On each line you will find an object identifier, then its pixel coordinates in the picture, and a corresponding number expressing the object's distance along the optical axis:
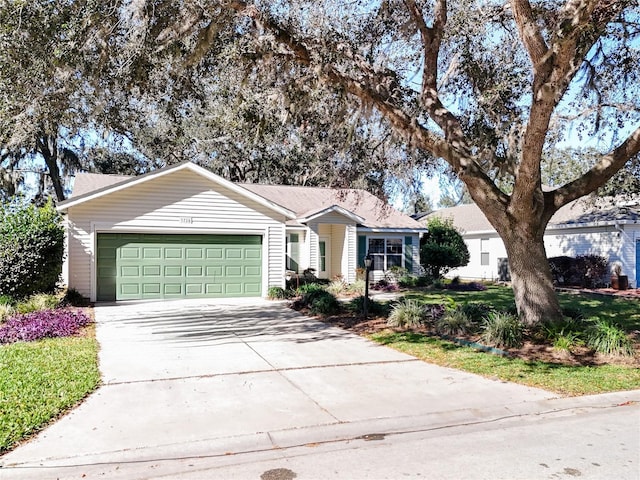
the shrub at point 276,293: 16.48
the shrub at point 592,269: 21.30
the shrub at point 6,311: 11.09
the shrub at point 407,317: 10.70
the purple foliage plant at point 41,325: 9.27
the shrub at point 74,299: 14.21
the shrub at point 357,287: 18.59
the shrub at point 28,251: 12.30
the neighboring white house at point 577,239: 21.08
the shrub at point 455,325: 9.77
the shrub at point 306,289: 15.11
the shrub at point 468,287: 20.11
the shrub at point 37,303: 11.90
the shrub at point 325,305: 12.77
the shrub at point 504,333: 8.60
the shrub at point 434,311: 10.92
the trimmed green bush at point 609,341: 8.02
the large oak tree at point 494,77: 8.38
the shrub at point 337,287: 18.31
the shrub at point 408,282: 21.27
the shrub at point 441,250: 22.75
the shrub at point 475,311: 10.38
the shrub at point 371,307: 12.35
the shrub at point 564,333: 8.16
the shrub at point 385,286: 20.28
